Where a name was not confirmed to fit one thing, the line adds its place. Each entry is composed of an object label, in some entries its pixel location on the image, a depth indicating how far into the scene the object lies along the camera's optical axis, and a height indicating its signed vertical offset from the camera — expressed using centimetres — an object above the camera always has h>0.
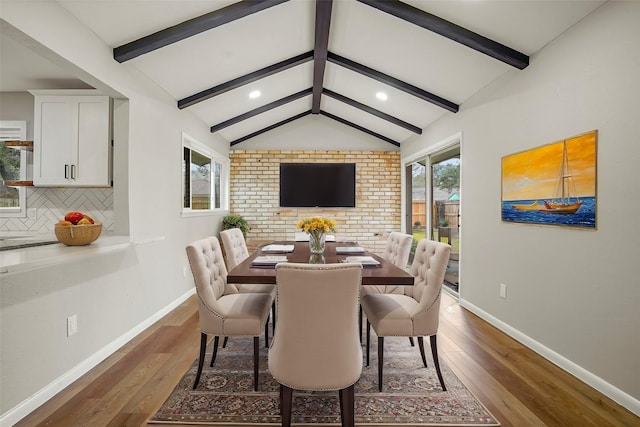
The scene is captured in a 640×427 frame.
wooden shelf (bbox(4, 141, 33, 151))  275 +57
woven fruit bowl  195 -15
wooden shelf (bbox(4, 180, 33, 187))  271 +23
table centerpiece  240 -13
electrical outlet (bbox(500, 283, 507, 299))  295 -73
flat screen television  585 +49
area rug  171 -111
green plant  544 -20
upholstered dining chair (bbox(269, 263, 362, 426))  135 -54
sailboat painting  207 +22
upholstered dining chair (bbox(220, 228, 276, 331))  259 -40
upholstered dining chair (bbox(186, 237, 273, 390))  191 -63
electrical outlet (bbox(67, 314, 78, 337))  208 -76
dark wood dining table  178 -37
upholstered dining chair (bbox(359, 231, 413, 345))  272 -40
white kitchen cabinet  266 +59
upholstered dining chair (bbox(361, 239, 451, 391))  197 -64
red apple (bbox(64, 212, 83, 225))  200 -4
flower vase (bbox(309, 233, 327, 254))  246 -24
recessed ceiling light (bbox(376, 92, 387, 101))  430 +159
